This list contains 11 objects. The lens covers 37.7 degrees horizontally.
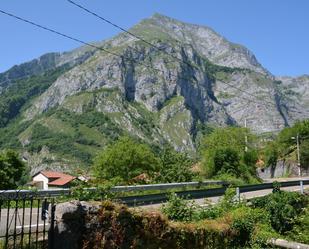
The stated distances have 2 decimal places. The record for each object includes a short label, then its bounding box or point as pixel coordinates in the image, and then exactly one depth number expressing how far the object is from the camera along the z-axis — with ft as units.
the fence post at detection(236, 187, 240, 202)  64.50
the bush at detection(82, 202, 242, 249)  30.55
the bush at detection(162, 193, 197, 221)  45.24
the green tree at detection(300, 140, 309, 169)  248.93
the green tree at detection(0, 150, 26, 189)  221.37
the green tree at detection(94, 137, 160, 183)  136.87
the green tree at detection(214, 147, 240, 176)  137.69
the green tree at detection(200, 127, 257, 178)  138.10
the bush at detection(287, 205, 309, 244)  56.29
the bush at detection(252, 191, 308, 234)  62.13
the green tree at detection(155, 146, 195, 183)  120.57
